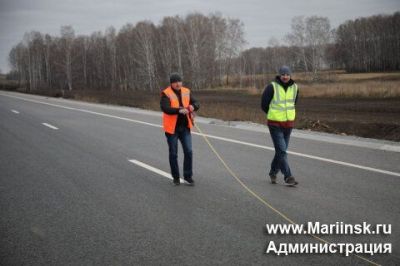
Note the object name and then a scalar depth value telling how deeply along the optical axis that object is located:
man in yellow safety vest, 7.10
